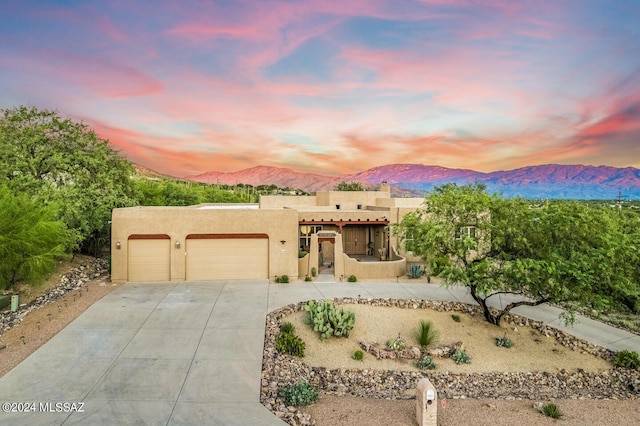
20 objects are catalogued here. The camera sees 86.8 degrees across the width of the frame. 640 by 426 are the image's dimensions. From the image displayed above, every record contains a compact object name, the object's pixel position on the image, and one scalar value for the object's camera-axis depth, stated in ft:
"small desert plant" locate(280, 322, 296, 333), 37.37
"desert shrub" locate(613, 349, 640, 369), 33.91
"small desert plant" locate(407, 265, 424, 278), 59.93
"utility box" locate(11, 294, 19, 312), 42.06
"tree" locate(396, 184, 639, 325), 34.65
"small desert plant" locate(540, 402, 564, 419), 24.61
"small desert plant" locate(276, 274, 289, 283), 55.83
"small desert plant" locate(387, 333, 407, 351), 36.28
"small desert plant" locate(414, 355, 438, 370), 33.63
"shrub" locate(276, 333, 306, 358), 33.76
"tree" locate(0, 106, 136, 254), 61.05
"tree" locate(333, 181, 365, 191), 230.07
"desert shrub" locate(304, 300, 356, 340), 37.93
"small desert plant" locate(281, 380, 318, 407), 24.71
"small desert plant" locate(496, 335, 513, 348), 38.34
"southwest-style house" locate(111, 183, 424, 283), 54.70
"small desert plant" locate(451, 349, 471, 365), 34.83
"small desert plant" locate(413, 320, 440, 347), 37.22
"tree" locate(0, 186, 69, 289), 42.52
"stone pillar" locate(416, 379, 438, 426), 21.77
